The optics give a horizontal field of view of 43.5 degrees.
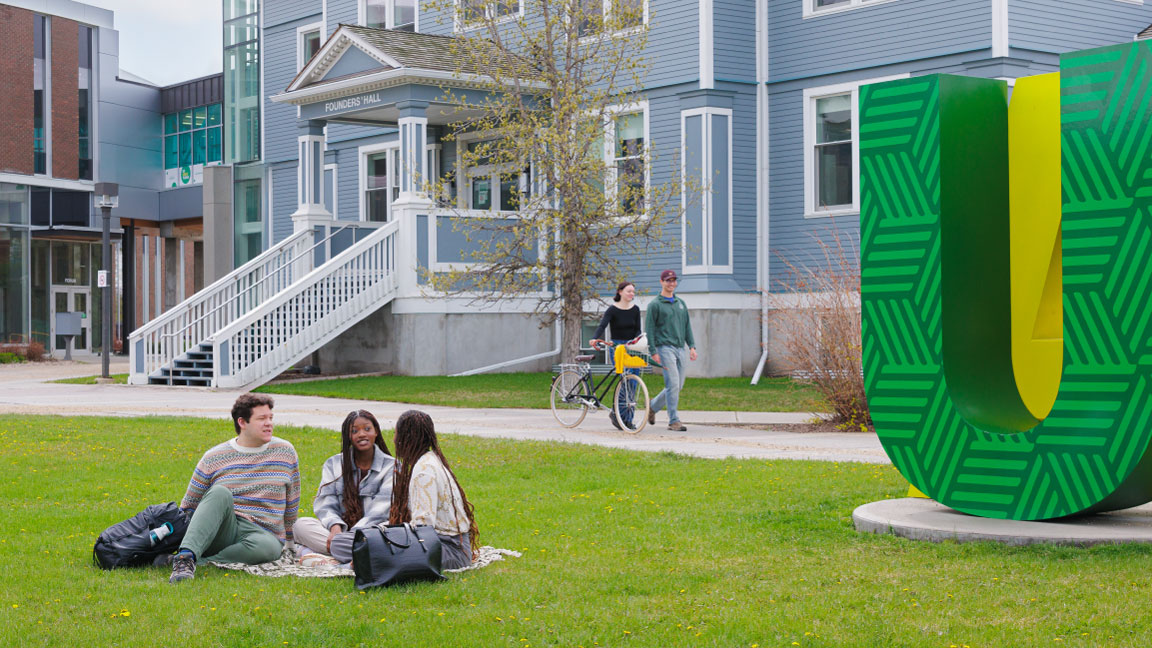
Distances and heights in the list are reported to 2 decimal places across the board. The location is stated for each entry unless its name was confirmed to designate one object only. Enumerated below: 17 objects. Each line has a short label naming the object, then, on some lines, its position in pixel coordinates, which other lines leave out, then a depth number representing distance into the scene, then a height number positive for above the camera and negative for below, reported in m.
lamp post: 28.05 +1.28
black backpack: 7.82 -1.31
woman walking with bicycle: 16.50 -0.25
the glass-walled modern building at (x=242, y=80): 37.19 +5.73
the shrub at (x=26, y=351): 37.53 -1.34
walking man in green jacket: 16.09 -0.39
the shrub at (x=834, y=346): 16.19 -0.55
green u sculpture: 8.14 +0.08
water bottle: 7.81 -1.27
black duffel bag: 7.24 -1.30
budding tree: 21.36 +2.21
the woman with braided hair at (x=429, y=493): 7.62 -1.03
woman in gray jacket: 8.16 -1.10
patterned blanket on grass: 7.71 -1.46
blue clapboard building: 23.58 +2.26
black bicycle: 16.30 -1.10
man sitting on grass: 7.86 -1.09
